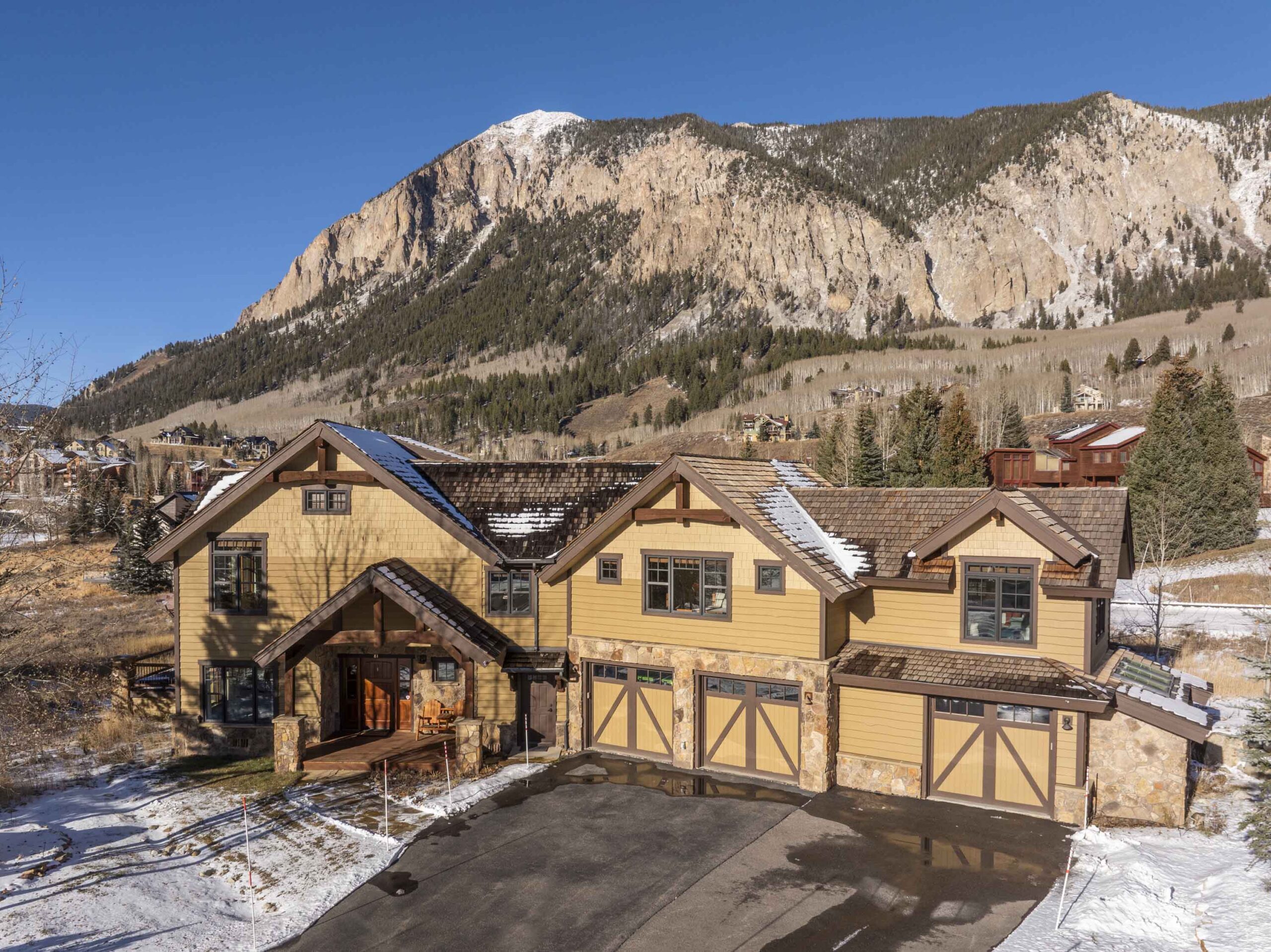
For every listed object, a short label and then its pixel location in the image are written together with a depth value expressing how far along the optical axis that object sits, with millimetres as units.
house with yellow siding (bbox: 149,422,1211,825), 17047
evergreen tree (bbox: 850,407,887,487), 71250
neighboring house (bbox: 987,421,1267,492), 73125
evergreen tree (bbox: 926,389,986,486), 66688
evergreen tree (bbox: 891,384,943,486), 72188
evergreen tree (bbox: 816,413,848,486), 84312
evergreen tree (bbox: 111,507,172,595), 51844
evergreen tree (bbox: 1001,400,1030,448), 97000
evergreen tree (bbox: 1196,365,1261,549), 53125
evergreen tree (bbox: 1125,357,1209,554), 50438
